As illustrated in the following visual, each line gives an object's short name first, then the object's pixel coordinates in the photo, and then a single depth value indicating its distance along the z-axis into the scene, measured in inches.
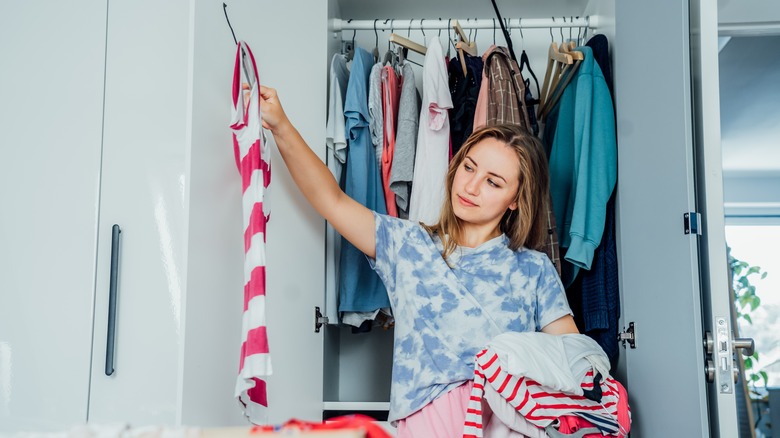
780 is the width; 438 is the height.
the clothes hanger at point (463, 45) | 89.9
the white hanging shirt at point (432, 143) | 82.3
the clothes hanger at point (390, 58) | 94.1
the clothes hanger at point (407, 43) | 88.9
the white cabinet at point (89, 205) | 65.5
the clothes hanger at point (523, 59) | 94.5
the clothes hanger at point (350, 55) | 100.7
